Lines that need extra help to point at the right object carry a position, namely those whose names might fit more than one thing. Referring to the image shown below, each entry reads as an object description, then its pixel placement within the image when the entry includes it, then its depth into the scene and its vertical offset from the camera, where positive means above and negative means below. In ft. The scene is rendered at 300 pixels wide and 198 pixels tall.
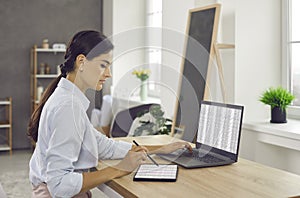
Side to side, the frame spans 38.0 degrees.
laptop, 6.50 -0.60
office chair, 6.82 -0.41
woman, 5.01 -0.38
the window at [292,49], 10.25 +1.25
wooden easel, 9.96 +0.81
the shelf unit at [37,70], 19.65 +1.30
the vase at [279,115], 9.43 -0.29
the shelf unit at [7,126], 18.93 -1.18
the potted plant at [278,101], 9.30 +0.01
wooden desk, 4.98 -1.02
